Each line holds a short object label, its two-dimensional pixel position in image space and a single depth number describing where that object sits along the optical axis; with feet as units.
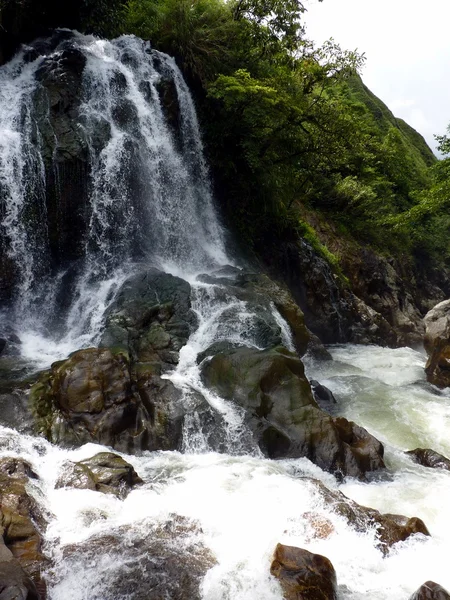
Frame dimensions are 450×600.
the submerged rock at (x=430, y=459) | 25.18
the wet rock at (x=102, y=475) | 19.70
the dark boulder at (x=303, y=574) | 14.39
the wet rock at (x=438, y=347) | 39.11
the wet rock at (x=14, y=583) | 12.43
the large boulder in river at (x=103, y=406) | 24.17
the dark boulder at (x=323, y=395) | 33.43
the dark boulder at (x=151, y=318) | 30.81
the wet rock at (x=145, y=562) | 14.53
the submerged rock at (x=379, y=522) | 18.12
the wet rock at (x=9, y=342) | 31.37
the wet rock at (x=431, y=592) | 13.92
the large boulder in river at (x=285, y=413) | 24.63
